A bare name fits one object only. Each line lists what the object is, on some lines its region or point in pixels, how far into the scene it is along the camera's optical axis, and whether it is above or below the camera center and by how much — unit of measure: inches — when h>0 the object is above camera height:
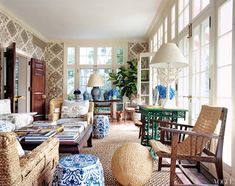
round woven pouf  77.1 -26.3
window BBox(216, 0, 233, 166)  81.0 +11.2
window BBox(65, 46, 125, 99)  296.2 +42.0
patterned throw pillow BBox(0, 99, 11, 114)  146.0 -9.1
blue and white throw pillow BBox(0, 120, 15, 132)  75.7 -12.5
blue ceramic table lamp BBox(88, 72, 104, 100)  240.8 +14.2
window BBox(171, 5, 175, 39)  159.5 +53.6
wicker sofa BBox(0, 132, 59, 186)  39.2 -15.8
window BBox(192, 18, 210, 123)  101.6 +13.3
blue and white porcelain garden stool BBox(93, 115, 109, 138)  169.0 -26.6
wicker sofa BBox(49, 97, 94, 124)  156.1 -14.5
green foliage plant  264.2 +17.7
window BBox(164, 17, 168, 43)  183.2 +54.4
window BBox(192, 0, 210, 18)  103.3 +44.6
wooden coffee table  87.2 -21.5
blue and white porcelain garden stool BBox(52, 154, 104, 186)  55.3 -21.0
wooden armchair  73.2 -18.9
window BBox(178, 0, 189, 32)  130.3 +50.5
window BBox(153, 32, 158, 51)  228.3 +56.3
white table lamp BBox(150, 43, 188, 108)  108.6 +18.9
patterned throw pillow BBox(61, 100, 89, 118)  167.6 -12.4
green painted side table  114.3 -11.5
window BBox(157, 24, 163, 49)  199.3 +56.0
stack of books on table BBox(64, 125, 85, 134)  107.5 -18.3
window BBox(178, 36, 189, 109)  129.9 +7.7
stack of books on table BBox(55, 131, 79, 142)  91.7 -18.7
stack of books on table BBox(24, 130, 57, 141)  88.0 -17.7
